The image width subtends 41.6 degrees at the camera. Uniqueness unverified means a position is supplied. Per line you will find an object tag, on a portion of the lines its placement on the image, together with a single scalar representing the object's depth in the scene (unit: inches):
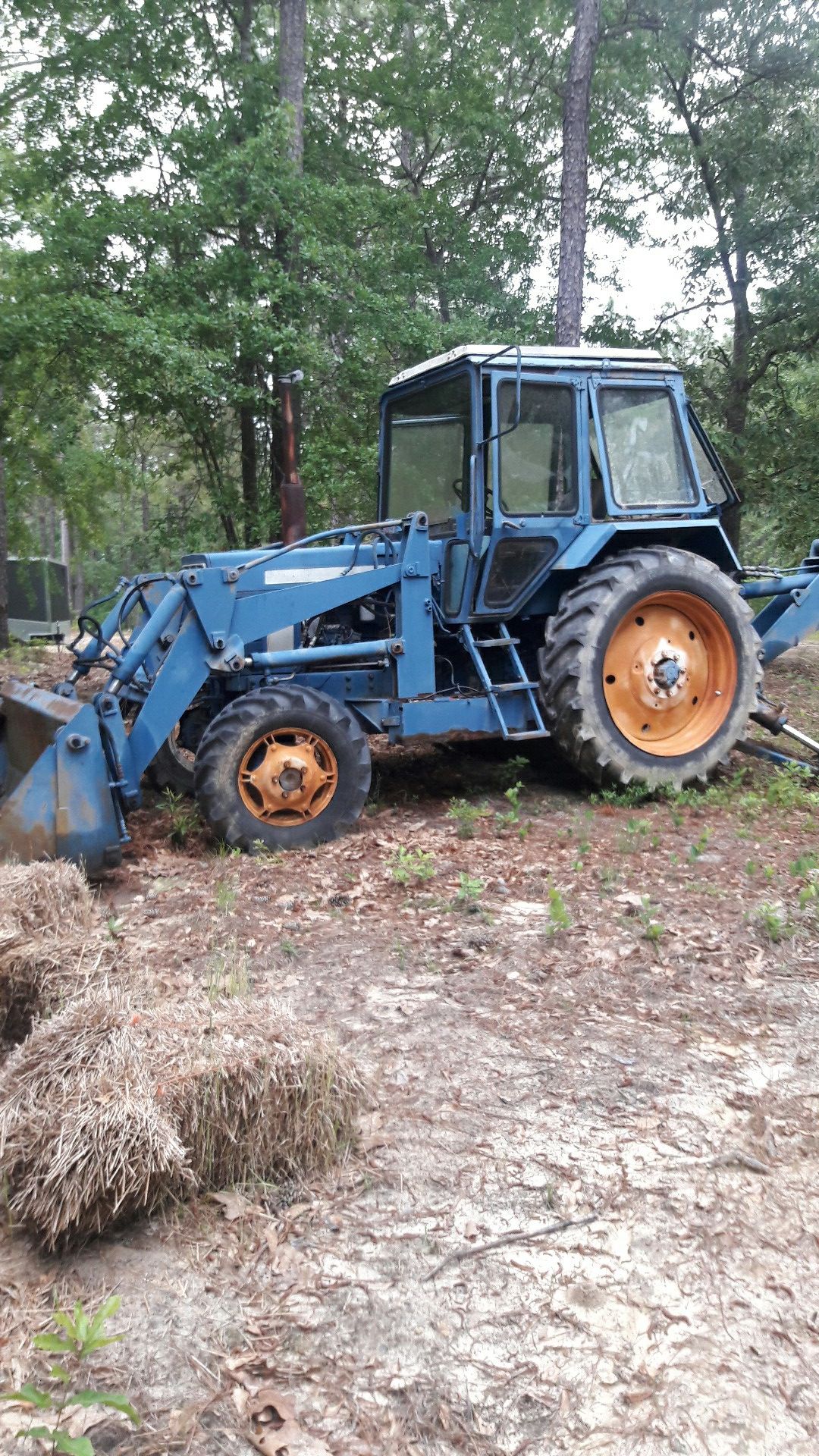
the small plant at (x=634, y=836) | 230.4
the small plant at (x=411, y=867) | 213.2
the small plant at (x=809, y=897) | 194.1
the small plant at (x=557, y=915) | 185.8
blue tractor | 238.7
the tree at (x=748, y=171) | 512.7
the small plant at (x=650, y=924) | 180.1
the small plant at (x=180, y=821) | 245.9
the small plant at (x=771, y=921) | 182.1
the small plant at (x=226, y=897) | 202.2
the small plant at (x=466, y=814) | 248.0
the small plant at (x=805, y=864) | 207.2
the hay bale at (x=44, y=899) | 155.7
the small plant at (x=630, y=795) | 265.3
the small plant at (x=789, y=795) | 263.4
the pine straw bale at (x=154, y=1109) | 105.3
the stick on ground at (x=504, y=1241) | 104.6
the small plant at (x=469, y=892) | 201.9
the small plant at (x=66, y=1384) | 80.9
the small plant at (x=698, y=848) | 221.9
